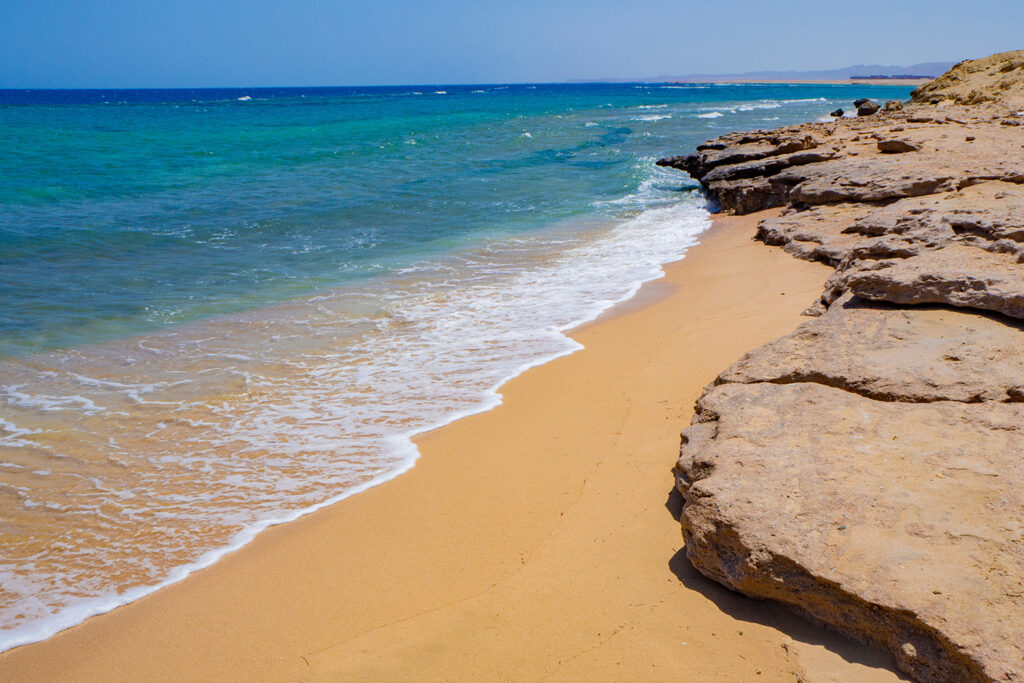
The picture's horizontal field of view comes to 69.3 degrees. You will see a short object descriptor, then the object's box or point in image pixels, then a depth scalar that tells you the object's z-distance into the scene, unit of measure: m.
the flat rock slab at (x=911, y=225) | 5.30
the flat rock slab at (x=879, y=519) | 2.37
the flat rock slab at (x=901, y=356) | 3.56
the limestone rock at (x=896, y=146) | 11.37
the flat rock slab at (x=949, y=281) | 4.13
